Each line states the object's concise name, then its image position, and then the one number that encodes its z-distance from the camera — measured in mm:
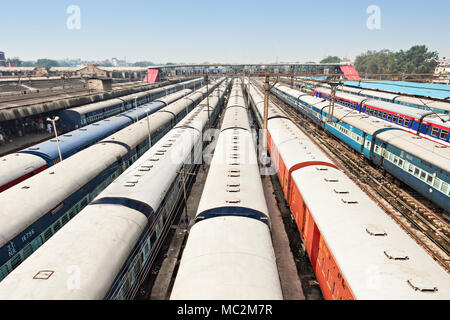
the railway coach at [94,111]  39531
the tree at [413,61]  139125
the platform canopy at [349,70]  120131
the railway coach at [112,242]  8117
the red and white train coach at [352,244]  7809
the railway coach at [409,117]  26562
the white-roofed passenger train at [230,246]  7910
